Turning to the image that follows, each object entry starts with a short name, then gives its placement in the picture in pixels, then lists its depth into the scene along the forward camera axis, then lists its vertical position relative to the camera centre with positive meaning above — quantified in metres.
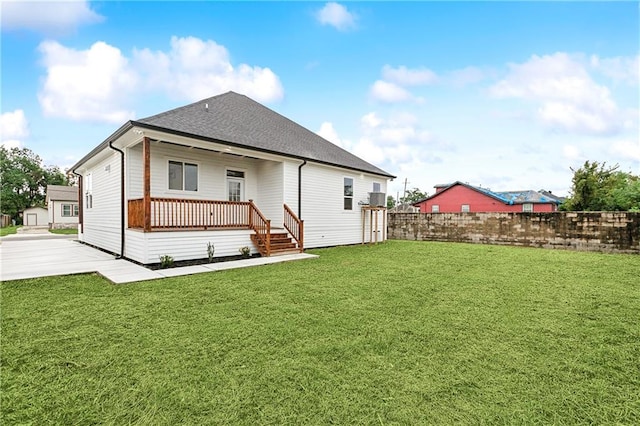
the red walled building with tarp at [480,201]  26.22 +0.85
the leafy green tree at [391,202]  44.58 +1.25
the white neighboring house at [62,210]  26.64 +0.07
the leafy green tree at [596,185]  18.83 +1.64
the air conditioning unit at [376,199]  12.42 +0.48
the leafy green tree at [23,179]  38.84 +4.74
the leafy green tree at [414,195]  55.06 +2.92
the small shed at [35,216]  32.60 -0.61
